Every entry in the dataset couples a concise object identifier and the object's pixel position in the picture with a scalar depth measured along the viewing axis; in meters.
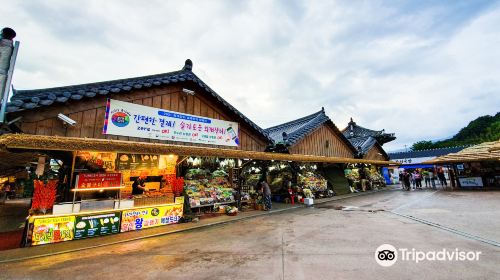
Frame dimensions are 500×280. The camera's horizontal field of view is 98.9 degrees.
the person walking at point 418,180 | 24.17
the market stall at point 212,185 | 11.49
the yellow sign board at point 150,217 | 8.70
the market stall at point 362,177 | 23.52
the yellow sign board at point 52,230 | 6.99
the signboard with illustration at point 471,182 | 20.66
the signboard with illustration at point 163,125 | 9.04
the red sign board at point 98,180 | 8.25
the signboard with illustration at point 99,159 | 9.00
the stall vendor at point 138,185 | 11.06
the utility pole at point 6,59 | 3.20
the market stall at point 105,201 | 7.35
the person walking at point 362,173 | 24.99
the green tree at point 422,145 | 59.46
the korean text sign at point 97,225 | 7.68
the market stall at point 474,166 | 19.80
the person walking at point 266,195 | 12.91
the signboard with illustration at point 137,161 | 9.97
